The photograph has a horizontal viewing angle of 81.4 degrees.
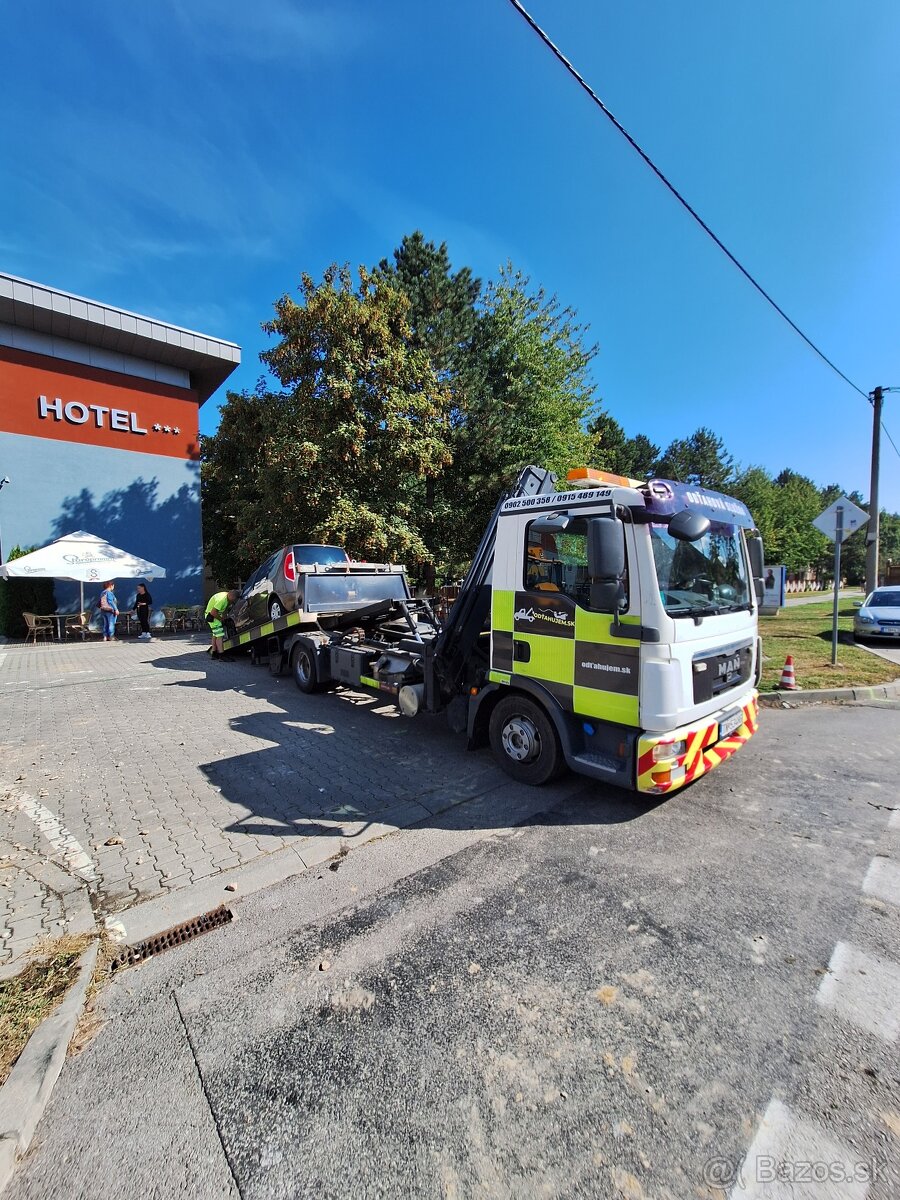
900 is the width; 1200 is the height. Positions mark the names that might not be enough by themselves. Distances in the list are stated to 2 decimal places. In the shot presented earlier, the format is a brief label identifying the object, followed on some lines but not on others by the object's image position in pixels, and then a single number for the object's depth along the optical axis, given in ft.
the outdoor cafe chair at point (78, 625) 48.06
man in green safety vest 35.17
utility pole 52.26
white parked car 40.88
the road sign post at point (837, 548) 30.04
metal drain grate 8.53
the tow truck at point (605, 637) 11.80
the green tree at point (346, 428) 44.70
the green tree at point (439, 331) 55.88
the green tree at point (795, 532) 136.15
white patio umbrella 40.60
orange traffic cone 25.94
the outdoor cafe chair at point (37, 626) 45.80
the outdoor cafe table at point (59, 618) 47.67
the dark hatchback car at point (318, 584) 26.76
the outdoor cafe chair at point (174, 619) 55.42
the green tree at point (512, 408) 56.90
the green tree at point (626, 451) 133.81
